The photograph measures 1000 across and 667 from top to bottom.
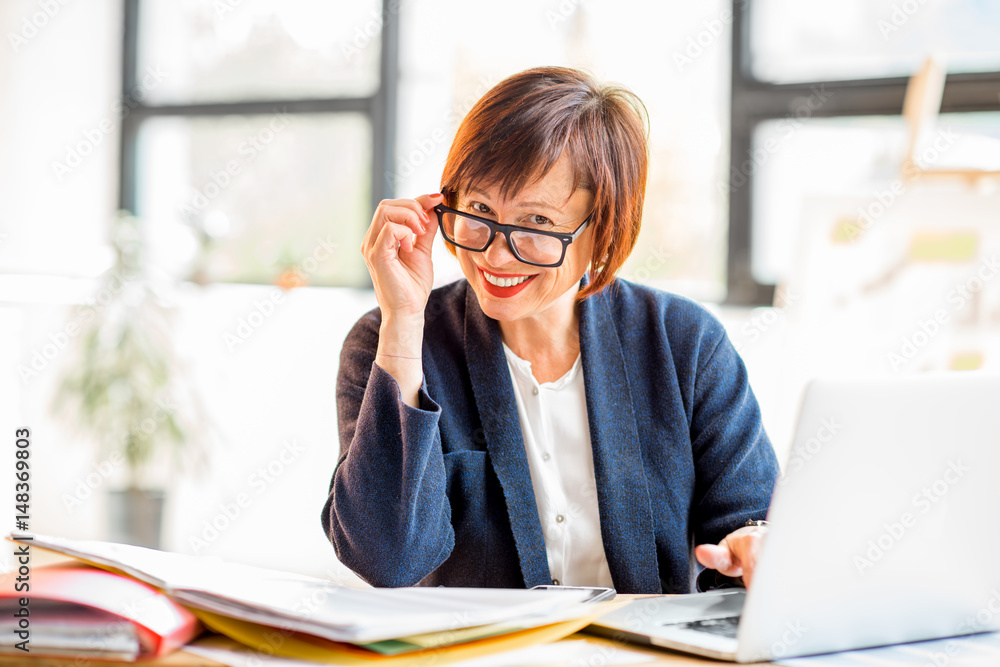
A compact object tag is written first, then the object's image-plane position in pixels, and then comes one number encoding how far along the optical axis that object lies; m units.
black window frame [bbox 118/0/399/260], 3.43
